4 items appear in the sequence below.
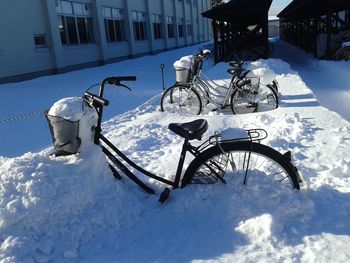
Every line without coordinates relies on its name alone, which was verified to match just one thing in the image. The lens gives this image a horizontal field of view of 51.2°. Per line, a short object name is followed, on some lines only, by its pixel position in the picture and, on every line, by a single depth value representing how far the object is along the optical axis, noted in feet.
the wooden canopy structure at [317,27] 47.62
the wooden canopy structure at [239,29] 52.74
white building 41.27
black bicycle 9.96
